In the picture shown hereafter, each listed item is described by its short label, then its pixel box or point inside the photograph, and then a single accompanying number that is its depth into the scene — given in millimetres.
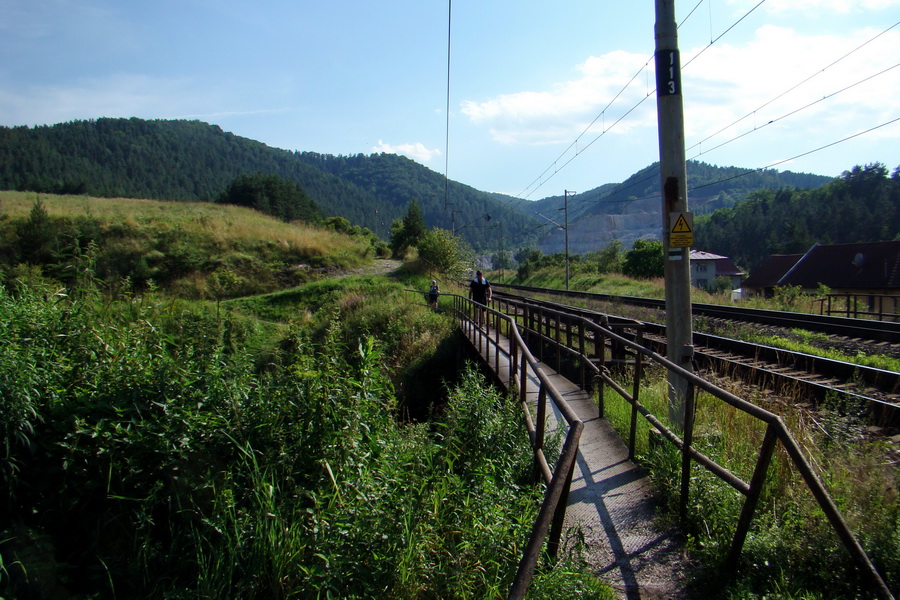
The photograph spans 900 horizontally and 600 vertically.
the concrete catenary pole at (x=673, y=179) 6348
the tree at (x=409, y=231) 44281
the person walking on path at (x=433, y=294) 23533
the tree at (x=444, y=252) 34250
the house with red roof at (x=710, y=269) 82312
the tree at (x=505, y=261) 110862
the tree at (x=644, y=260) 56162
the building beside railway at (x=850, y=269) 39844
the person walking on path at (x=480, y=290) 17109
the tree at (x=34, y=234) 28672
